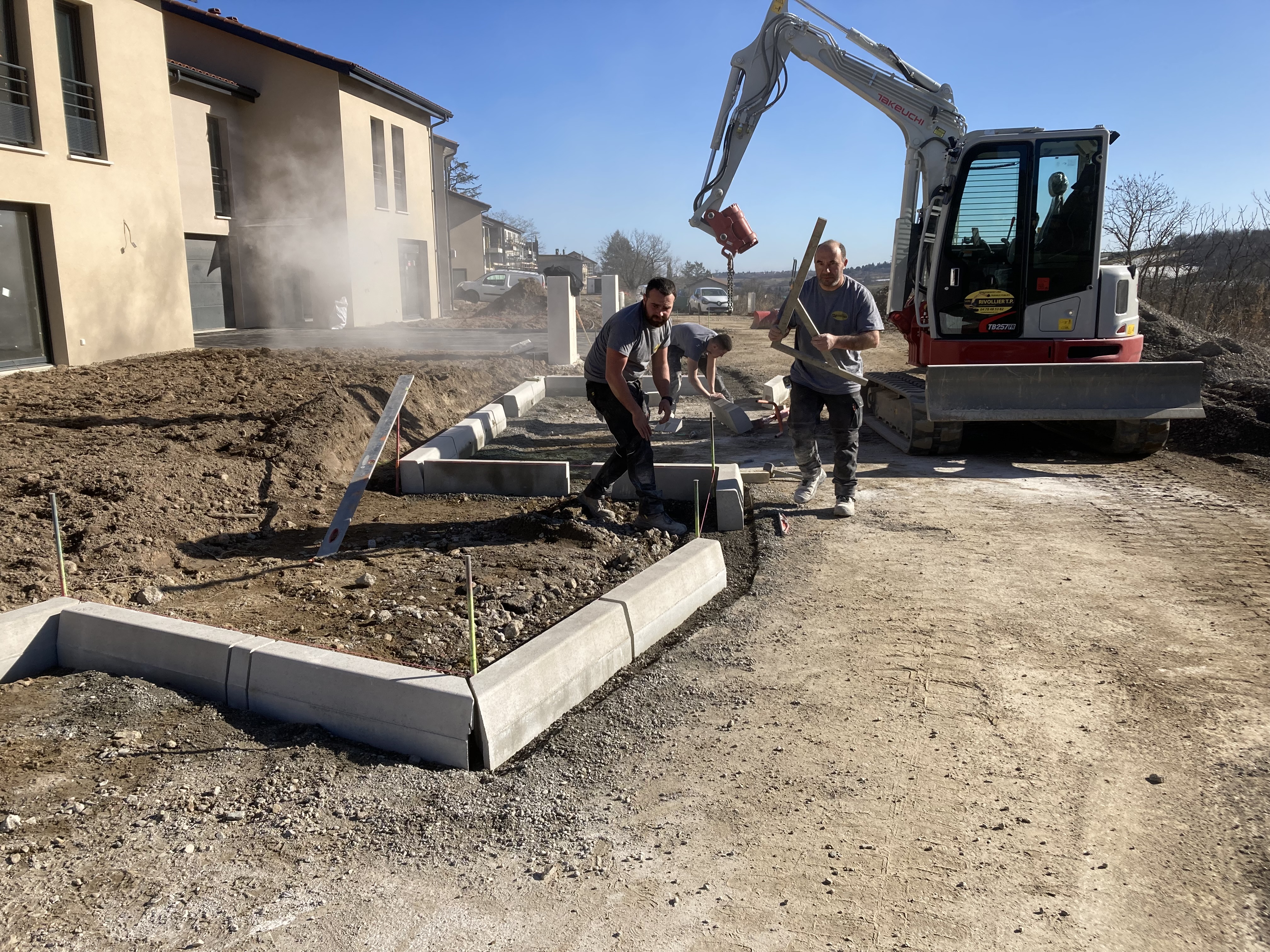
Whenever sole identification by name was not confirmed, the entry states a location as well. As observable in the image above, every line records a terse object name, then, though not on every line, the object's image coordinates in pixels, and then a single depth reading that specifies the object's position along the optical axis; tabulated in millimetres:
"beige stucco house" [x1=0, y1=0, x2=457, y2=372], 11875
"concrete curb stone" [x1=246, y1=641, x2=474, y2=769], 3221
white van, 39938
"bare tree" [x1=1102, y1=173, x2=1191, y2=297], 19250
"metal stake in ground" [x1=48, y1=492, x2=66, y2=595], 4234
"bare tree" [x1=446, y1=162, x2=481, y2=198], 69688
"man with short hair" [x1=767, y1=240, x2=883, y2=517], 6195
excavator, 7914
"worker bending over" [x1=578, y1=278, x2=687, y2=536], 5383
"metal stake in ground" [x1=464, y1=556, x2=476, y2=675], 3378
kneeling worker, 8844
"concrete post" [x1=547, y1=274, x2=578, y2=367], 14430
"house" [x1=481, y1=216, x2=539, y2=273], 68000
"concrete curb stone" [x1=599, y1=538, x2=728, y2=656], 4250
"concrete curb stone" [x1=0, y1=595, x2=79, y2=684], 3912
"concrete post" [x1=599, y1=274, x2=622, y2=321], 14961
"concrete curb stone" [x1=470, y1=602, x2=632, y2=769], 3273
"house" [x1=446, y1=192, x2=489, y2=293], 48125
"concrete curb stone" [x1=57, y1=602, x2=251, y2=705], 3713
